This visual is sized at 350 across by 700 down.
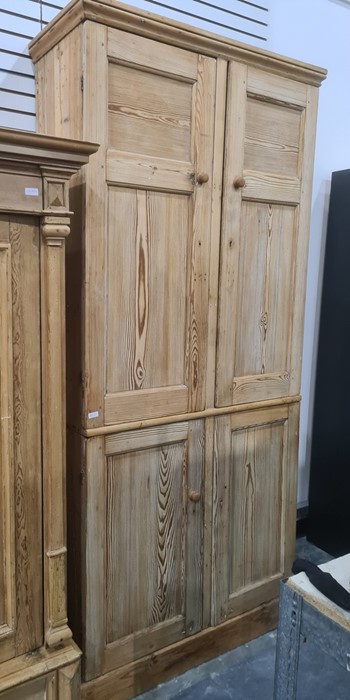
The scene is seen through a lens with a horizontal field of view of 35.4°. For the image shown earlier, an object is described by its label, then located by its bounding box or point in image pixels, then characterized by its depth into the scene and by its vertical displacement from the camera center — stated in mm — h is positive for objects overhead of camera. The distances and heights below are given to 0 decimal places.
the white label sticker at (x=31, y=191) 1403 +176
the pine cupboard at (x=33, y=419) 1408 -427
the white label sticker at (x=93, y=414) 1752 -480
